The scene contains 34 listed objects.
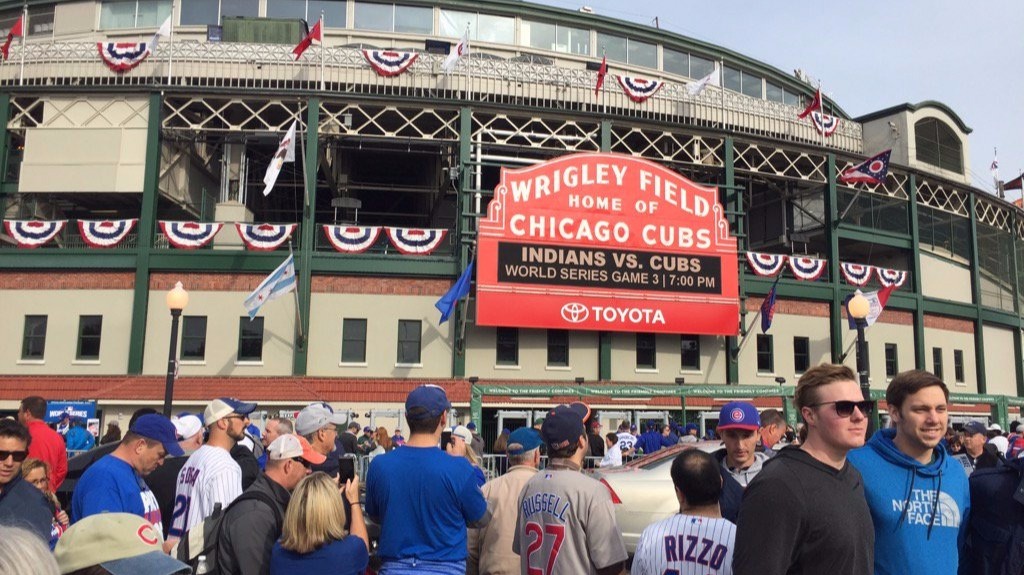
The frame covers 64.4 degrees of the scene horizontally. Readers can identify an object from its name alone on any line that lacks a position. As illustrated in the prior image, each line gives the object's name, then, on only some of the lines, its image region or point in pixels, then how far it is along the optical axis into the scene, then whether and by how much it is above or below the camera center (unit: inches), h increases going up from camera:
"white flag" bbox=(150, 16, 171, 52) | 1099.9 +480.8
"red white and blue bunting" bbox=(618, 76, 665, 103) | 1192.8 +445.7
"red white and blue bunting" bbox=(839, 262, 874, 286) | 1302.9 +198.5
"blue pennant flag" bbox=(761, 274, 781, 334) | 1177.4 +121.8
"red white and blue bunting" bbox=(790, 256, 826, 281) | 1261.1 +198.9
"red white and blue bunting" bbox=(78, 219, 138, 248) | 1093.1 +202.7
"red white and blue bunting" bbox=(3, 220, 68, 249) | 1091.3 +200.9
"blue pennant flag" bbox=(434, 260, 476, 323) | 1033.5 +119.6
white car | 454.3 -57.2
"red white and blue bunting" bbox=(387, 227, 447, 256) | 1117.7 +203.9
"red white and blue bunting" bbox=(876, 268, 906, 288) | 1338.6 +197.4
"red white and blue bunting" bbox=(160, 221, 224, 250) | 1089.4 +199.4
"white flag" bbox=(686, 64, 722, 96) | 1199.7 +456.4
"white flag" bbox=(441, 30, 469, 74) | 1127.0 +461.4
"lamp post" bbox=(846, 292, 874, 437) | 768.3 +75.0
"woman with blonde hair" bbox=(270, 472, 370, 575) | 184.4 -33.9
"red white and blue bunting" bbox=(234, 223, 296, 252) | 1088.2 +199.5
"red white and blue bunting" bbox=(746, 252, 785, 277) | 1234.0 +199.3
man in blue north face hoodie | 161.8 -17.9
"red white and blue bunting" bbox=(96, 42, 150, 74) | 1119.6 +451.0
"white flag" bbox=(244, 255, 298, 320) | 972.6 +120.3
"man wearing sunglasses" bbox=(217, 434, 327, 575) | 192.9 -31.1
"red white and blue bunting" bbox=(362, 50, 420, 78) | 1138.0 +453.7
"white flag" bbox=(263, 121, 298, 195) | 1026.7 +291.9
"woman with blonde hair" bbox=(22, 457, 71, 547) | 241.0 -29.1
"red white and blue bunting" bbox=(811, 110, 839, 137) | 1300.4 +439.3
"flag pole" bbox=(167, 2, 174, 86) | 1139.0 +452.8
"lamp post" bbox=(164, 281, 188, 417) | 762.2 +63.0
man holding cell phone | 202.5 -29.2
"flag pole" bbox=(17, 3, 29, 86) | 1473.3 +668.2
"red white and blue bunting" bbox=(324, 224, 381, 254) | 1109.7 +203.0
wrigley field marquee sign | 1106.7 +196.1
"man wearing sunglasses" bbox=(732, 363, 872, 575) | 136.0 -18.5
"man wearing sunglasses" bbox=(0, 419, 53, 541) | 195.0 -25.8
